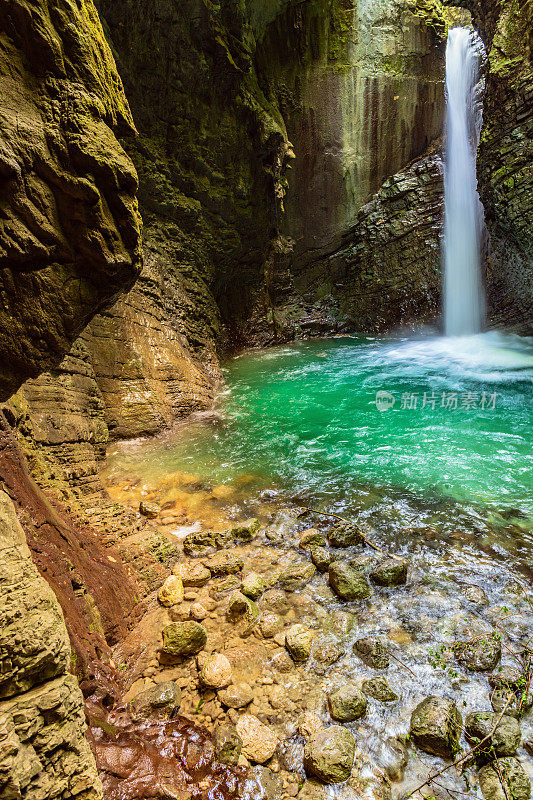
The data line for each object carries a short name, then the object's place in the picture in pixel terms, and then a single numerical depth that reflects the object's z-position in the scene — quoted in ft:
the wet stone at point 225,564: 11.24
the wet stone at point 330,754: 6.36
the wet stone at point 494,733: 6.59
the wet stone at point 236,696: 7.51
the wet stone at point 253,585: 10.40
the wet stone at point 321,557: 11.49
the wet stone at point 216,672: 7.78
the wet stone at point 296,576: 10.87
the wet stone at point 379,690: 7.69
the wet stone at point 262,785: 6.06
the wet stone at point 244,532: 12.97
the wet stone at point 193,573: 10.80
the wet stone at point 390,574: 10.67
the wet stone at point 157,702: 6.95
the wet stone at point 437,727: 6.75
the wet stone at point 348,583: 10.30
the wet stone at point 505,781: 6.05
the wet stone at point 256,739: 6.62
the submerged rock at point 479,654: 8.23
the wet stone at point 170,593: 10.05
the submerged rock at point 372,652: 8.43
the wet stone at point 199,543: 12.22
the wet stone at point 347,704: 7.30
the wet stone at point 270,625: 9.31
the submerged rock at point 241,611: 9.63
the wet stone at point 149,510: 14.02
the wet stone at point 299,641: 8.61
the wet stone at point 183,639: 8.39
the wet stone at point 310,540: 12.44
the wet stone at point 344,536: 12.41
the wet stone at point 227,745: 6.39
